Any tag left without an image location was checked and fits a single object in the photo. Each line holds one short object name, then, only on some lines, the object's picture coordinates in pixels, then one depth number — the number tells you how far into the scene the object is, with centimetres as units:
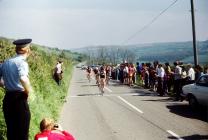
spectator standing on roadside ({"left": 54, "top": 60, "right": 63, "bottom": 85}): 2347
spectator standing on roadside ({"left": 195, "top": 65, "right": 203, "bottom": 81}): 1922
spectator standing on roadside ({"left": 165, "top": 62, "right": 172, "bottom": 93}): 2361
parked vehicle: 1580
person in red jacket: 602
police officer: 585
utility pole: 2484
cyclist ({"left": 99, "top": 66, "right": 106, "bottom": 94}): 2524
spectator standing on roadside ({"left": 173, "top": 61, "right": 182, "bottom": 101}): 2055
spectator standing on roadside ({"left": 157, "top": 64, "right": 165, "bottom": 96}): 2352
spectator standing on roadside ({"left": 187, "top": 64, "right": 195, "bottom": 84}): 2017
